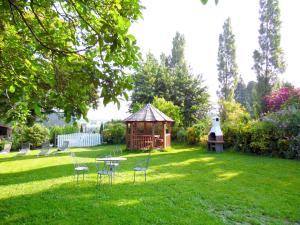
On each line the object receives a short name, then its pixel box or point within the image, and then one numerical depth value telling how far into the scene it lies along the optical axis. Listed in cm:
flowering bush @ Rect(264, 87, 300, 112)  2284
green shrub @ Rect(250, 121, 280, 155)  1374
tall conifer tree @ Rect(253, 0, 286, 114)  2931
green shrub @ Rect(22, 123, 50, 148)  2064
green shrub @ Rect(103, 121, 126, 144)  2362
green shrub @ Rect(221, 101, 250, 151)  1516
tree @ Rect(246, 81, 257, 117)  4031
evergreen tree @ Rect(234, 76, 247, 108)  4878
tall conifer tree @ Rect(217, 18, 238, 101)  3625
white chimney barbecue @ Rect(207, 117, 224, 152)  1594
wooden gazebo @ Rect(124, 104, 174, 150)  1778
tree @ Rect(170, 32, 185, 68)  4059
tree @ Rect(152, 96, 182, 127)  2208
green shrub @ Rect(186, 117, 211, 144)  1906
